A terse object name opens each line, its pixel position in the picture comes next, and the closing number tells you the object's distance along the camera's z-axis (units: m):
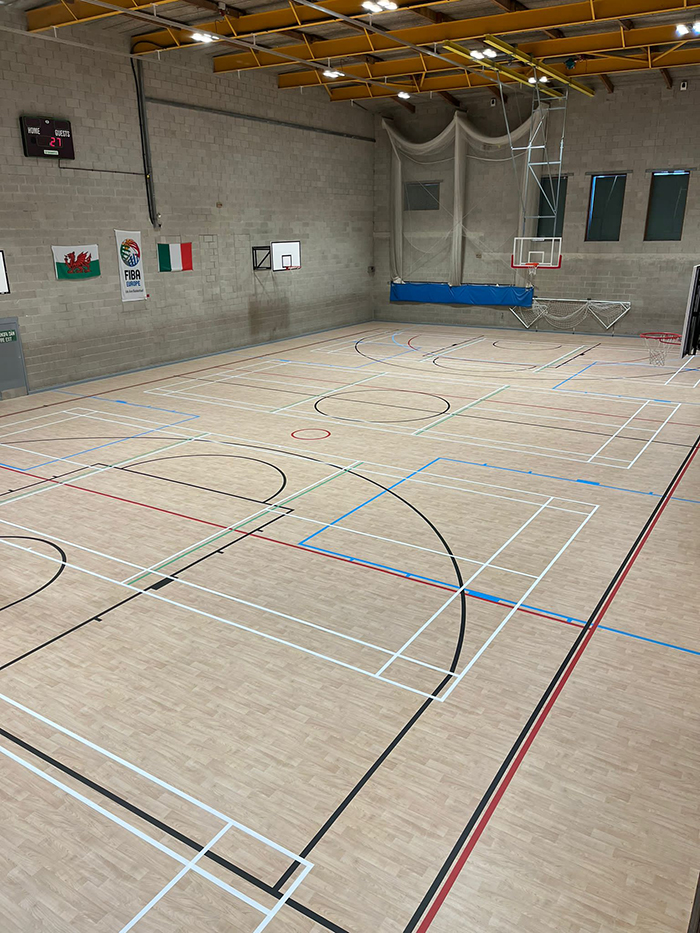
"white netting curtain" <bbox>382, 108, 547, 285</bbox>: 19.88
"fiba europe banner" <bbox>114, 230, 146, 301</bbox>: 13.93
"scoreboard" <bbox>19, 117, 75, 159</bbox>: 11.79
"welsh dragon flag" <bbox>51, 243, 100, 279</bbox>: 12.78
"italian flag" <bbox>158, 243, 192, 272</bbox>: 14.87
